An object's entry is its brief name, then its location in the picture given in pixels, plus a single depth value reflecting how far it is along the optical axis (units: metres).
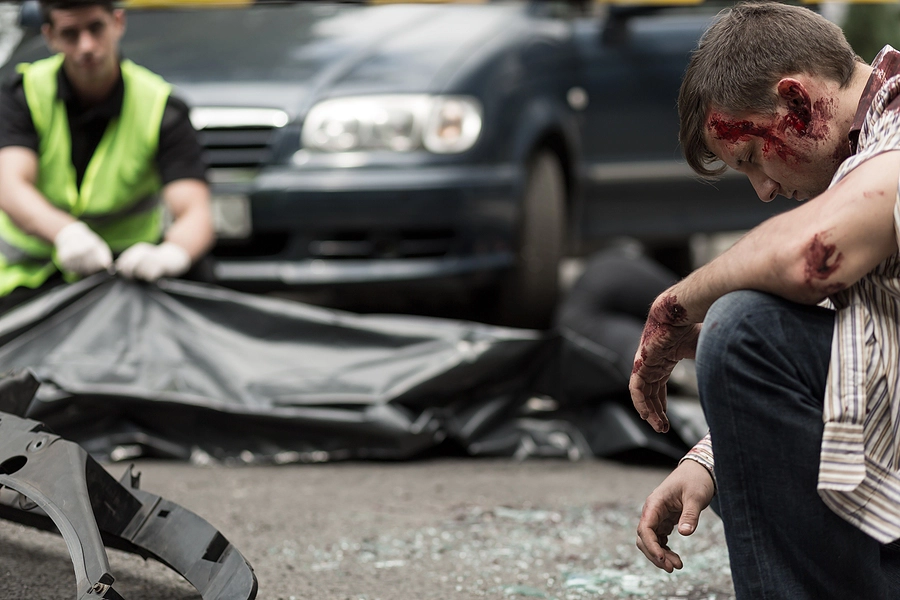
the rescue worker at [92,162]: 7.09
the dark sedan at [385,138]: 8.08
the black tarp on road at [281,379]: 6.50
